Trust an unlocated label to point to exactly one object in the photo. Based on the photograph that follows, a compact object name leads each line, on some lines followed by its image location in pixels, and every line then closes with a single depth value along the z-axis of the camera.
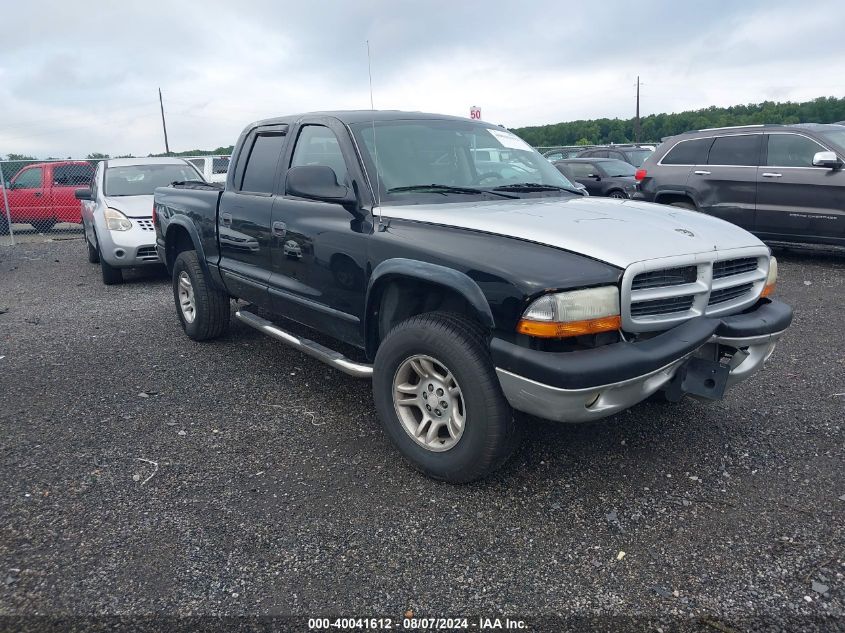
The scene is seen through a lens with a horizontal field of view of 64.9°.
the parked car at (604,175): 14.10
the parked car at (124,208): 8.52
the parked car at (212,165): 15.54
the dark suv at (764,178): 8.16
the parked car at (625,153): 16.80
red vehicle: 14.66
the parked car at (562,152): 19.42
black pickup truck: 2.75
